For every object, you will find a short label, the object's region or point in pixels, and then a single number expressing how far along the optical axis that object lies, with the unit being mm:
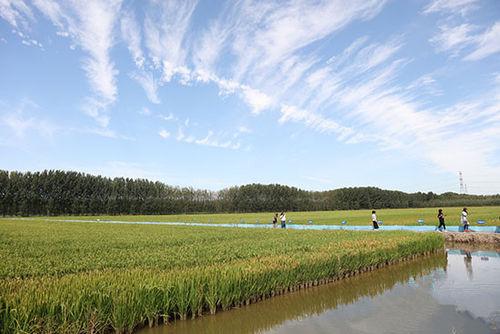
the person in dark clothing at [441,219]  27322
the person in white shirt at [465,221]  26559
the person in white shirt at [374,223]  31256
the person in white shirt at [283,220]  36875
